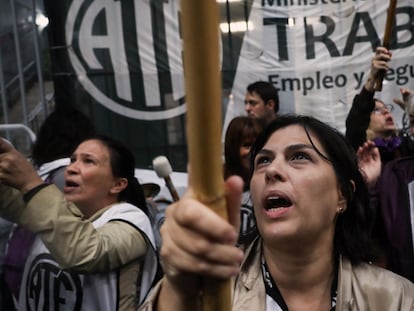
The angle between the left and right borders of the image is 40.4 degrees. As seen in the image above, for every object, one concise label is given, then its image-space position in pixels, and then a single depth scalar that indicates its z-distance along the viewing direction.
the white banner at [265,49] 3.47
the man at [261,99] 3.07
